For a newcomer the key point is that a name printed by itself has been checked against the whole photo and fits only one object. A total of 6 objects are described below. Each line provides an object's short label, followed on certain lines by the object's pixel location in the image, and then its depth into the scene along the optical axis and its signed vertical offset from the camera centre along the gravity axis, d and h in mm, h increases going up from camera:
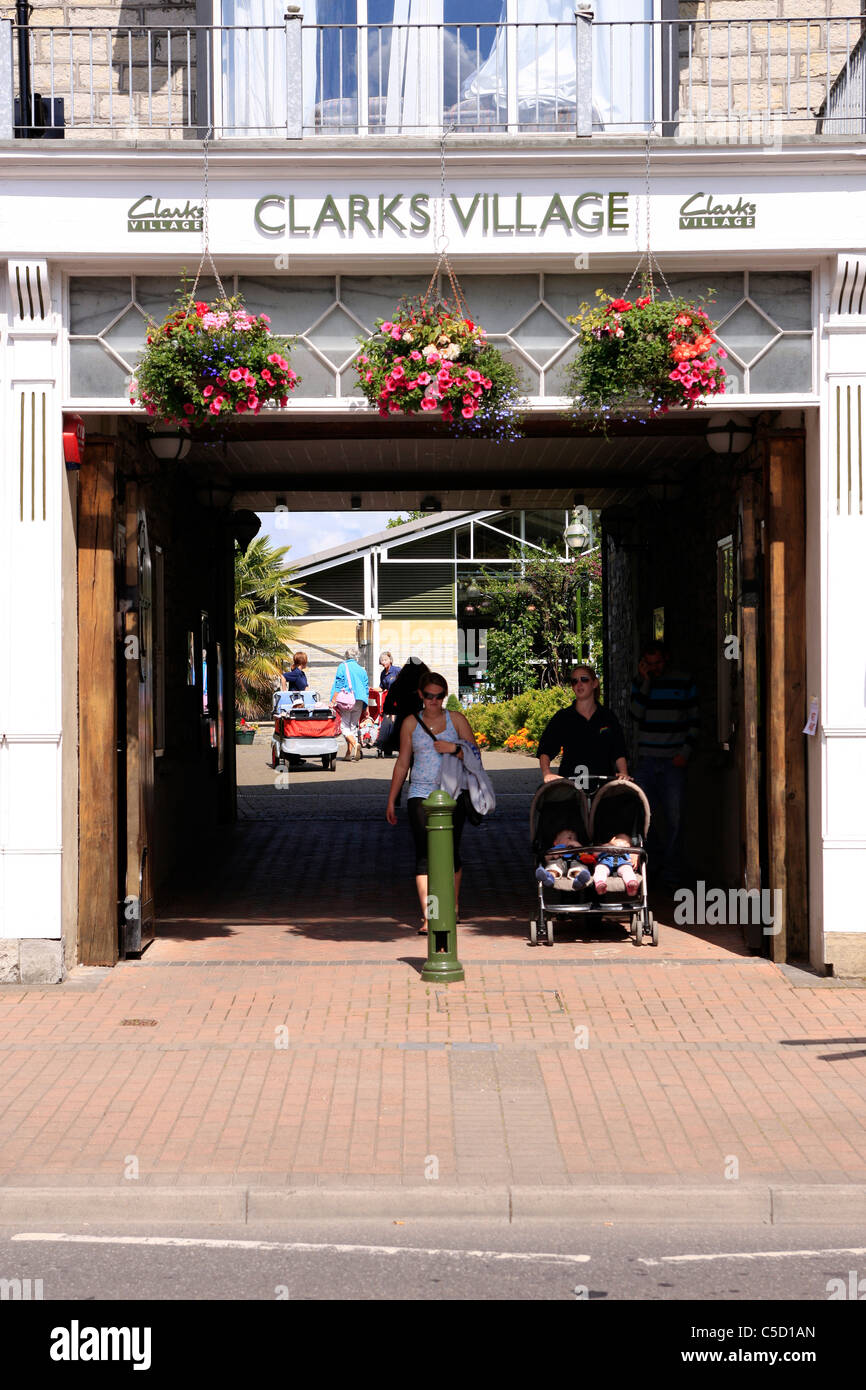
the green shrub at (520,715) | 29344 -764
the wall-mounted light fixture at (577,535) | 24938 +2251
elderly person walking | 28844 -374
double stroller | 10844 -1053
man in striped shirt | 13016 -526
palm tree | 36344 +1260
